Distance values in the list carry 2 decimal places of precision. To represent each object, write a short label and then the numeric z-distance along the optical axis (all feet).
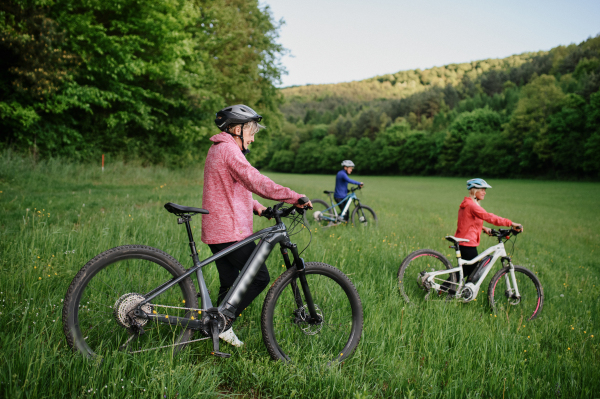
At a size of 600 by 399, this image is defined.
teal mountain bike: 32.40
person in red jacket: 16.12
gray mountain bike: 7.70
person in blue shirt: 33.37
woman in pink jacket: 8.90
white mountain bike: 15.05
